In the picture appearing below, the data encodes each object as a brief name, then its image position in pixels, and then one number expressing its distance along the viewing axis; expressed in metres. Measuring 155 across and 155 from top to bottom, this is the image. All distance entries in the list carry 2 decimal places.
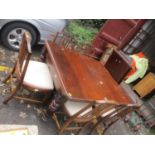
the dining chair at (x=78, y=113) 2.05
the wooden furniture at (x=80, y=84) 1.99
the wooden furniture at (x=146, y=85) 3.71
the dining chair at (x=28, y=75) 2.04
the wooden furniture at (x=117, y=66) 2.79
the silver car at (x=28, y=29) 2.93
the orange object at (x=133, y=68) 3.69
